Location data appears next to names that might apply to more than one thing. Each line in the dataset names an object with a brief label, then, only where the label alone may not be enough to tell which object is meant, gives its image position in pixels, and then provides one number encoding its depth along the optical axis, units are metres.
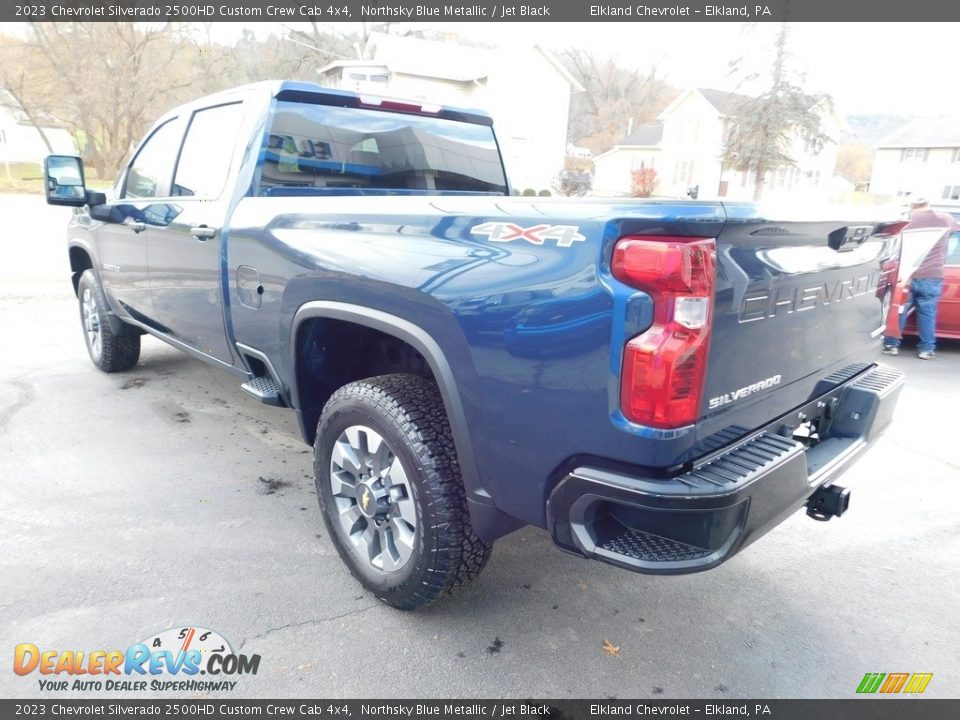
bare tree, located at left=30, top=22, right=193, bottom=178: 33.19
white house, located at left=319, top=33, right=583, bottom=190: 32.41
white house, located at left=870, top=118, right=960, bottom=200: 47.38
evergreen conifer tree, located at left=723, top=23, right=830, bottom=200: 33.03
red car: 7.29
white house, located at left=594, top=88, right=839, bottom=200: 36.41
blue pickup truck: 1.79
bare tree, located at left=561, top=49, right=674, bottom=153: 67.38
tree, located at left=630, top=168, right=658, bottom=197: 32.16
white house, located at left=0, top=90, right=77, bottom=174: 38.91
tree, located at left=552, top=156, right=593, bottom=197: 29.12
